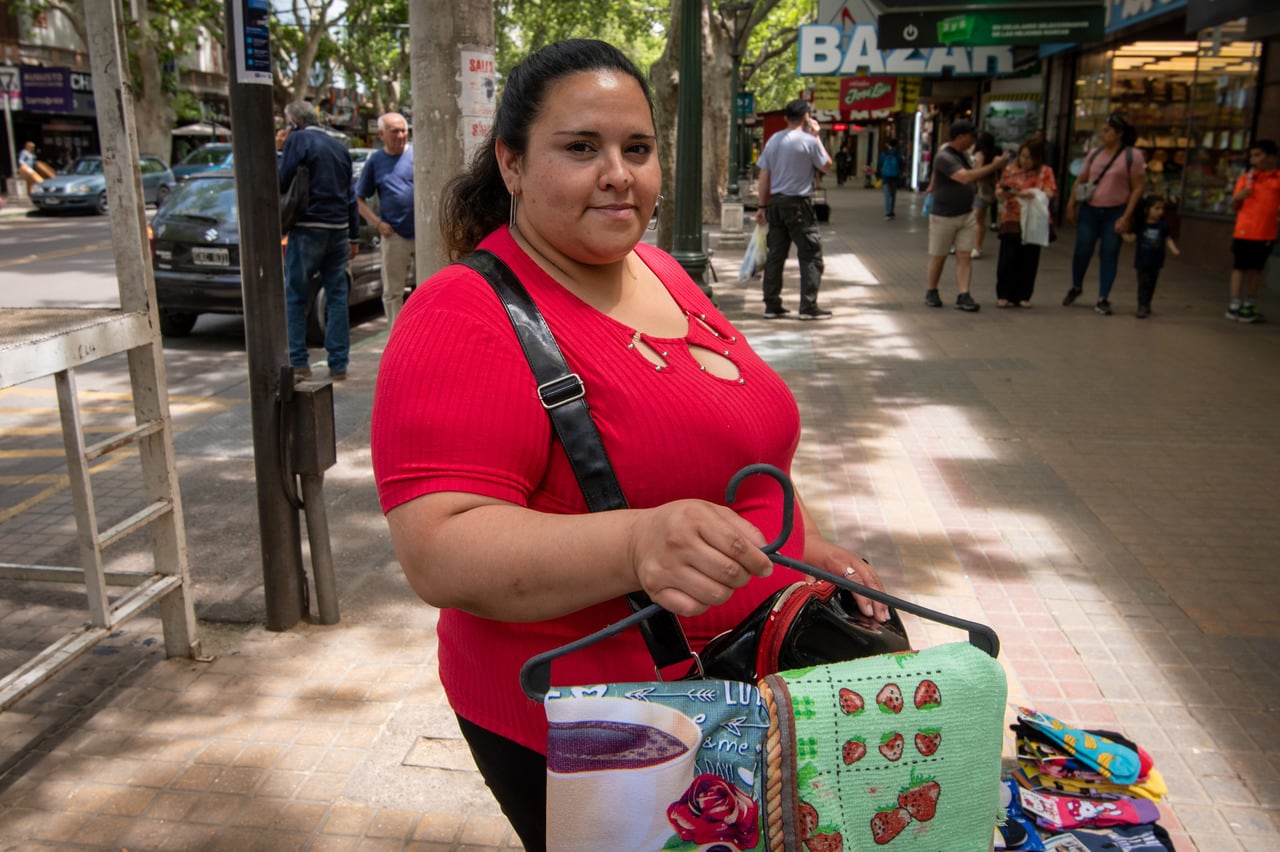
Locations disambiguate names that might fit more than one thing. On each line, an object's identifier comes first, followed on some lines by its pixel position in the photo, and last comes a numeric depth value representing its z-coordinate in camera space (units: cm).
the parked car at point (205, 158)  2877
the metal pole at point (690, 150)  954
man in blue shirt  914
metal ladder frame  325
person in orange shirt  1002
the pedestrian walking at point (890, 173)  2550
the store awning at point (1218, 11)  861
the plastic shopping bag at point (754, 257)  1266
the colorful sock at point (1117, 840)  260
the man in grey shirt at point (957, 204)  1098
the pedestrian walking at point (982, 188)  1213
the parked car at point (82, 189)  2711
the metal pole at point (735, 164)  1987
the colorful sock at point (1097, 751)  289
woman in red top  140
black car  1008
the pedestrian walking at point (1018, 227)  1131
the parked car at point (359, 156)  1706
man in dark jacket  808
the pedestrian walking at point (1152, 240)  1062
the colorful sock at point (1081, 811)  269
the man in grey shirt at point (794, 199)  1052
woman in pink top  1076
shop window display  1419
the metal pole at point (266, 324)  393
